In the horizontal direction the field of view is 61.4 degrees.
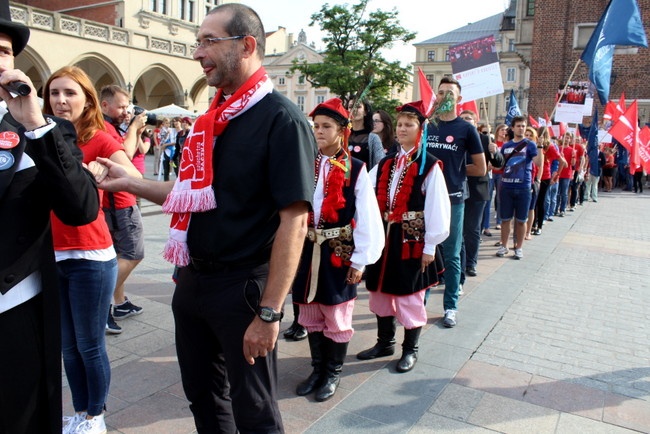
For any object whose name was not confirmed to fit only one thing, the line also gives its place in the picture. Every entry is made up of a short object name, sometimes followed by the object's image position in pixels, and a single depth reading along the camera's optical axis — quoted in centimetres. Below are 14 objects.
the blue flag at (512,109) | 1238
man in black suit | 186
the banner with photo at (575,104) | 1373
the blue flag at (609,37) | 825
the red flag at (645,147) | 1542
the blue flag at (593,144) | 1608
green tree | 3881
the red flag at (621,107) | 1421
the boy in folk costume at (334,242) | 355
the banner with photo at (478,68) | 820
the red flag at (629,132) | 1328
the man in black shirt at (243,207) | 207
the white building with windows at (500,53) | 6881
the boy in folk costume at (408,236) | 407
